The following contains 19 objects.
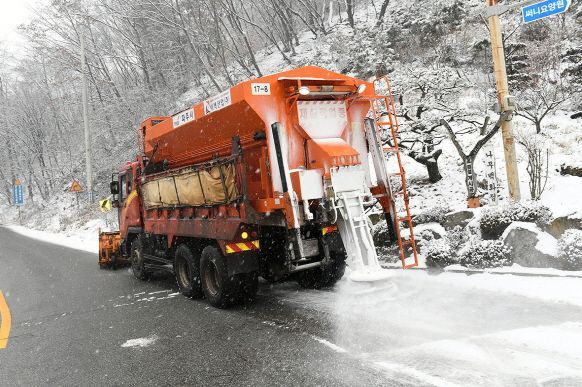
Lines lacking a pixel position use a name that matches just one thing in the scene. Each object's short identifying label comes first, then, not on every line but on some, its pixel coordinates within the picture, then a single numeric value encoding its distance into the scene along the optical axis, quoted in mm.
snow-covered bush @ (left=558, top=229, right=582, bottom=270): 7234
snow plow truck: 6609
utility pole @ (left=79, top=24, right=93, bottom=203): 26344
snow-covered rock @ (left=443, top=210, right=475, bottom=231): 9719
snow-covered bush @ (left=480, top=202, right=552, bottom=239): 8156
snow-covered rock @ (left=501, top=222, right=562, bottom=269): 7617
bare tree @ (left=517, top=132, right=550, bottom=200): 9656
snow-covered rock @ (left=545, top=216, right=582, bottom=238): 7770
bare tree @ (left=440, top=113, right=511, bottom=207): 10336
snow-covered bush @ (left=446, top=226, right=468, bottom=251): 8859
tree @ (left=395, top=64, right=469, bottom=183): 12594
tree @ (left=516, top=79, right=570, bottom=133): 14250
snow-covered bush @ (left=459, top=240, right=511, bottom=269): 8039
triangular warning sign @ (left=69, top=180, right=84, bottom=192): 25172
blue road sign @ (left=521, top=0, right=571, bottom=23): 7898
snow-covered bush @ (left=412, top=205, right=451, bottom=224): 10227
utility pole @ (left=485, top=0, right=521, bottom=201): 9070
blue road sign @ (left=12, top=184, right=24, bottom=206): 41716
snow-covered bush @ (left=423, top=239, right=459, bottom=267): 8617
